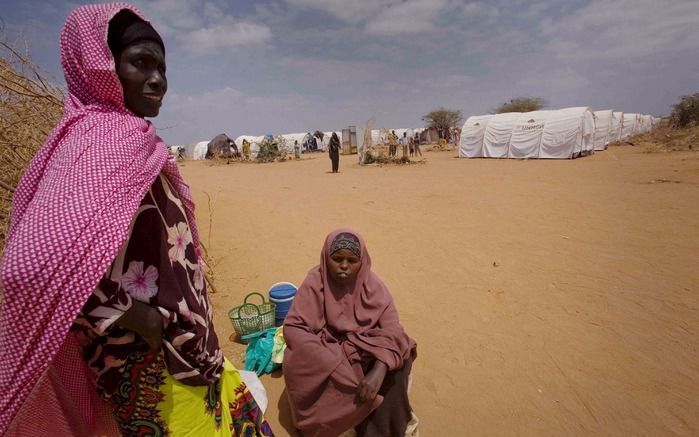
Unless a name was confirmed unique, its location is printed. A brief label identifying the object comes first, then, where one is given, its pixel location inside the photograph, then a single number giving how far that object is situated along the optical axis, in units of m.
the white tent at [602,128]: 21.06
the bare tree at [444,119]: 42.46
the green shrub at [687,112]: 24.06
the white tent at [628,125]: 28.05
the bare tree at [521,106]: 39.91
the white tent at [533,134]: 16.80
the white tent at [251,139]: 32.13
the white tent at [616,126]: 24.88
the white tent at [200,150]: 38.34
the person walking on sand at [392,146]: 20.47
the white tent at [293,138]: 38.25
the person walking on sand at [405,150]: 18.65
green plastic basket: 3.13
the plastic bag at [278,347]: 2.85
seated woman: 2.06
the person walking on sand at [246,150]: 27.34
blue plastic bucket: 3.32
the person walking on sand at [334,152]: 16.08
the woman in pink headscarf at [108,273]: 0.81
